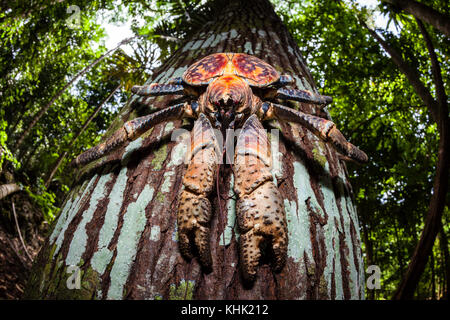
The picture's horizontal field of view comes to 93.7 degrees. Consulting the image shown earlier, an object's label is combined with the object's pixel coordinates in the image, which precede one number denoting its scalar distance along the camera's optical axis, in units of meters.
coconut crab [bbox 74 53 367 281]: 0.20
